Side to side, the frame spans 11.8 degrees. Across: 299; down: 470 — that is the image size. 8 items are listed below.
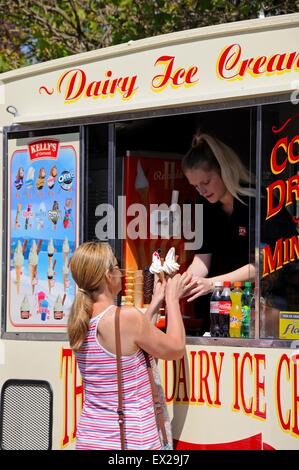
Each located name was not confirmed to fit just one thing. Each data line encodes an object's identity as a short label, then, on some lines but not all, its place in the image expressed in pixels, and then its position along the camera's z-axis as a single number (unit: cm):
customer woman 648
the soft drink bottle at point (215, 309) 790
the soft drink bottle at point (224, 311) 785
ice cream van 747
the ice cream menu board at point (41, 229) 889
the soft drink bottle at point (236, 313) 777
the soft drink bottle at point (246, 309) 773
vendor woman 813
